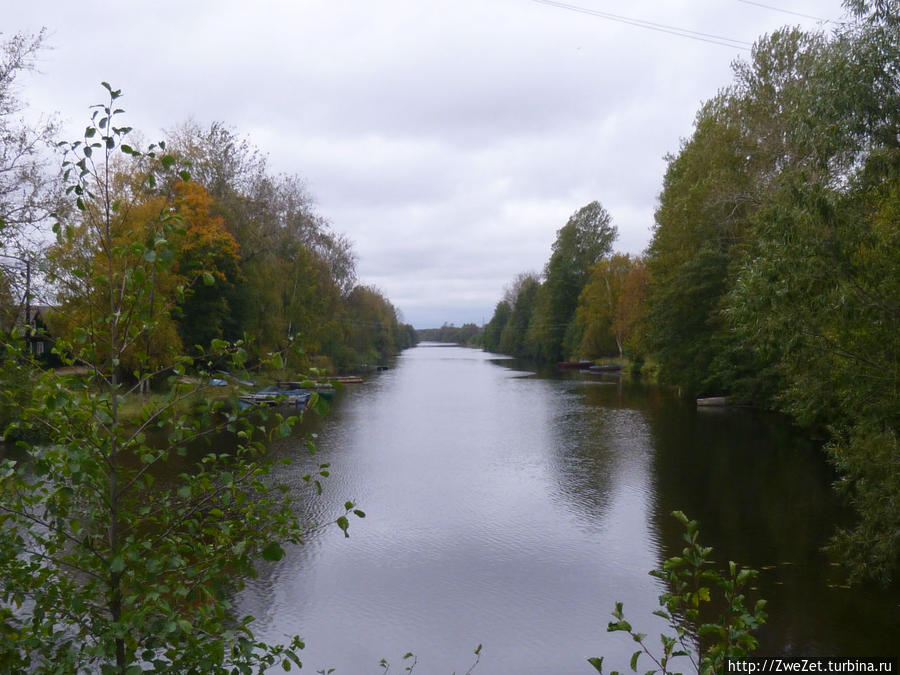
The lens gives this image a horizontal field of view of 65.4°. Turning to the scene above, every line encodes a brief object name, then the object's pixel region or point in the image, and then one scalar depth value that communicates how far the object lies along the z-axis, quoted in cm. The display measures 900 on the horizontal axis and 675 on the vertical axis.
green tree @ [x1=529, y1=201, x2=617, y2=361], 6794
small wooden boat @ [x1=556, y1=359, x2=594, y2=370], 6588
